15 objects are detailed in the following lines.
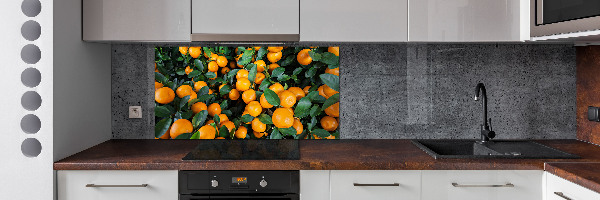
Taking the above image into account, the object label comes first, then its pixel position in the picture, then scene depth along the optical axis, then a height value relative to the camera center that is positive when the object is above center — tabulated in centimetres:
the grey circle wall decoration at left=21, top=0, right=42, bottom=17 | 199 +37
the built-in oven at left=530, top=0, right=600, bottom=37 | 176 +33
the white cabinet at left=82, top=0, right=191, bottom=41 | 219 +35
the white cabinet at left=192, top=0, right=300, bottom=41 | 219 +35
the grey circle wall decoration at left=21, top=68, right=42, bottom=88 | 199 +9
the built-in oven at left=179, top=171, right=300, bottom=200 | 193 -33
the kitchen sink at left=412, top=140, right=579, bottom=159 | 233 -23
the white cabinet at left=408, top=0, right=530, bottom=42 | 220 +36
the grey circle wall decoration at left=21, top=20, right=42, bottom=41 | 199 +28
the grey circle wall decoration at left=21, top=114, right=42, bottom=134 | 200 -11
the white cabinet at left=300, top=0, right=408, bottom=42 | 220 +36
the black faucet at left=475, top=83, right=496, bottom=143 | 236 -13
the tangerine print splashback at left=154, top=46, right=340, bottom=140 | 257 +4
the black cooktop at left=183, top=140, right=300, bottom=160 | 202 -23
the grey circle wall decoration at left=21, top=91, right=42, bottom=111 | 200 -1
